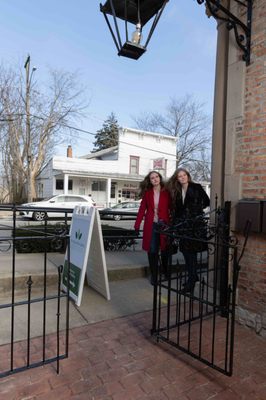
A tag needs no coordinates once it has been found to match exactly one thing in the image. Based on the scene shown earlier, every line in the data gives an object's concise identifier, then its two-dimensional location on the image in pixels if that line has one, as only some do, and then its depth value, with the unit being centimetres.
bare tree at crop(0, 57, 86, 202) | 2009
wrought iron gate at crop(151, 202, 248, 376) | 244
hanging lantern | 301
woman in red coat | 405
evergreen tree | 4331
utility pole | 1981
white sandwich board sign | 336
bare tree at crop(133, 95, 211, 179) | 3334
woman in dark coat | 352
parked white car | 1616
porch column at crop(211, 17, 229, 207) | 365
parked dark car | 1786
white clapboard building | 2138
